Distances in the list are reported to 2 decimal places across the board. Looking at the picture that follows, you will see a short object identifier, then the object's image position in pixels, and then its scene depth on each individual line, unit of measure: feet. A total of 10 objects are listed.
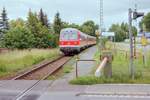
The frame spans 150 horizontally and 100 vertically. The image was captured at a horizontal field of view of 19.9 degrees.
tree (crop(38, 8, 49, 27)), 366.10
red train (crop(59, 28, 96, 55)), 160.97
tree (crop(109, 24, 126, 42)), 458.50
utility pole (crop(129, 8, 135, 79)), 60.14
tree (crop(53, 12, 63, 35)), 353.33
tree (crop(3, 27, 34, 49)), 230.27
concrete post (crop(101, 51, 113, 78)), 61.16
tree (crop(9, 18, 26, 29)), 427.78
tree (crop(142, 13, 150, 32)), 542.36
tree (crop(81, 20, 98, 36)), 524.52
